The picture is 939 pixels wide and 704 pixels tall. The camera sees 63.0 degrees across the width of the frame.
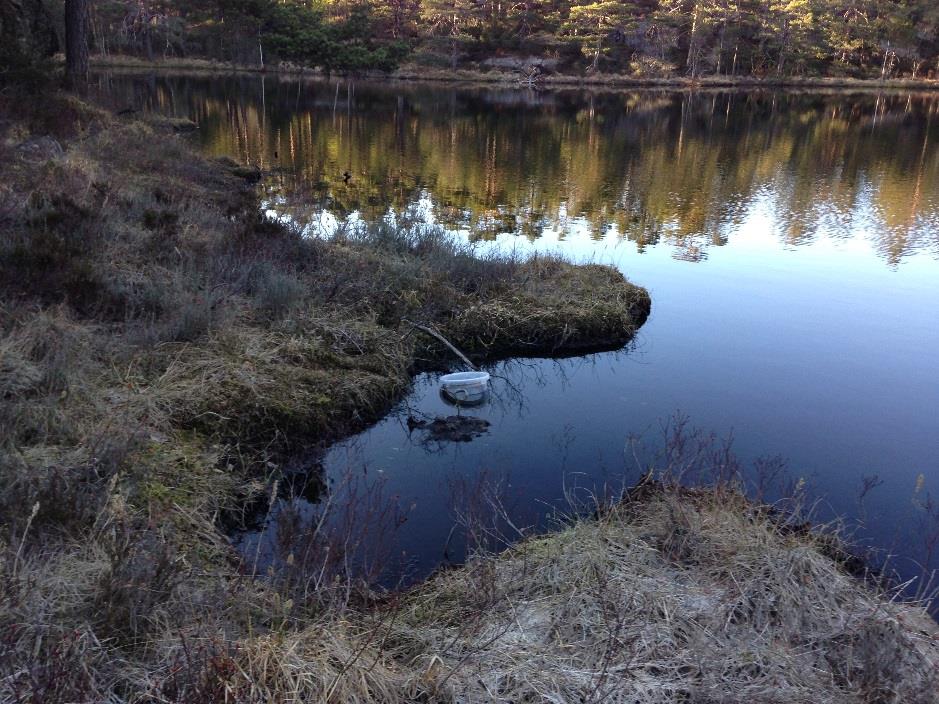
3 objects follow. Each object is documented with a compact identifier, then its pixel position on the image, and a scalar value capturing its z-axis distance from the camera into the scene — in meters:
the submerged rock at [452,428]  6.75
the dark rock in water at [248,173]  17.62
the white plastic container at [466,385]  7.16
